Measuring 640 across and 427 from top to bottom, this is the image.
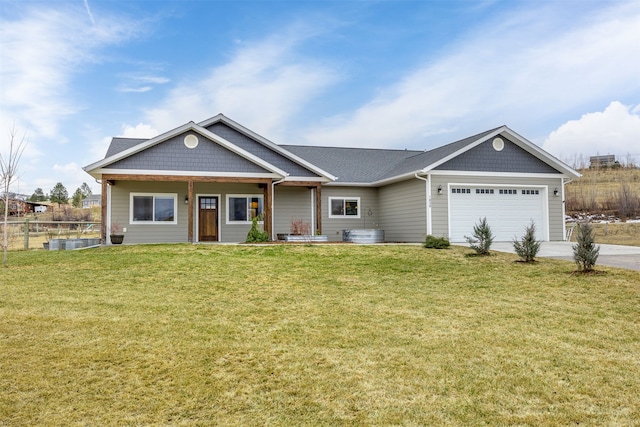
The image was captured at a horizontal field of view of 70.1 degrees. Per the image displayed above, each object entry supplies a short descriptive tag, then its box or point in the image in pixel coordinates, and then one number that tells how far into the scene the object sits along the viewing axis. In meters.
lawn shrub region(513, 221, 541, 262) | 11.34
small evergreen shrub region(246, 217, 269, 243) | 16.30
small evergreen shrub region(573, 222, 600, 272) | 9.62
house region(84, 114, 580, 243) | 16.42
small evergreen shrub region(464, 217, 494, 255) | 12.70
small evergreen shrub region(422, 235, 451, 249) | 14.46
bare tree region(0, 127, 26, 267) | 12.02
